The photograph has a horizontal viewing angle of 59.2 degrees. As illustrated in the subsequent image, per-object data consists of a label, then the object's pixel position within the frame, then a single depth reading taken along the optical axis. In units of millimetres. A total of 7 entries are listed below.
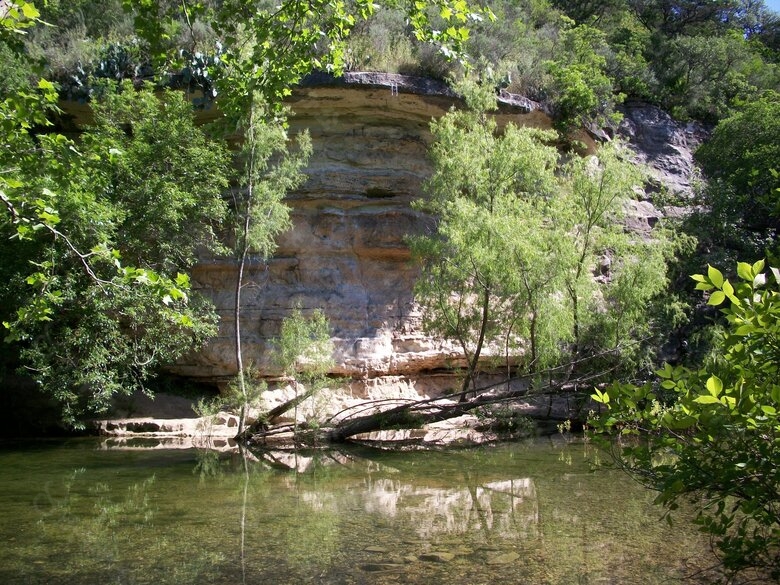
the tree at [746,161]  19734
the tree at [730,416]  2816
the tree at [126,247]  13742
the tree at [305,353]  13930
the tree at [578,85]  20828
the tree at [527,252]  14352
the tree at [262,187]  15102
